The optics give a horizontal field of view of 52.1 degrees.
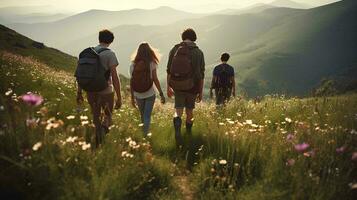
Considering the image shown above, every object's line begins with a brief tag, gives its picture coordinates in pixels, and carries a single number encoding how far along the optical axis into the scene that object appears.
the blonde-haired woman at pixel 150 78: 7.42
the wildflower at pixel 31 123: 3.98
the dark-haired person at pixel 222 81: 11.75
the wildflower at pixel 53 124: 3.86
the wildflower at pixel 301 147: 3.71
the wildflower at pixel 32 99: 3.55
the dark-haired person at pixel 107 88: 6.44
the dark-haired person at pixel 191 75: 7.33
